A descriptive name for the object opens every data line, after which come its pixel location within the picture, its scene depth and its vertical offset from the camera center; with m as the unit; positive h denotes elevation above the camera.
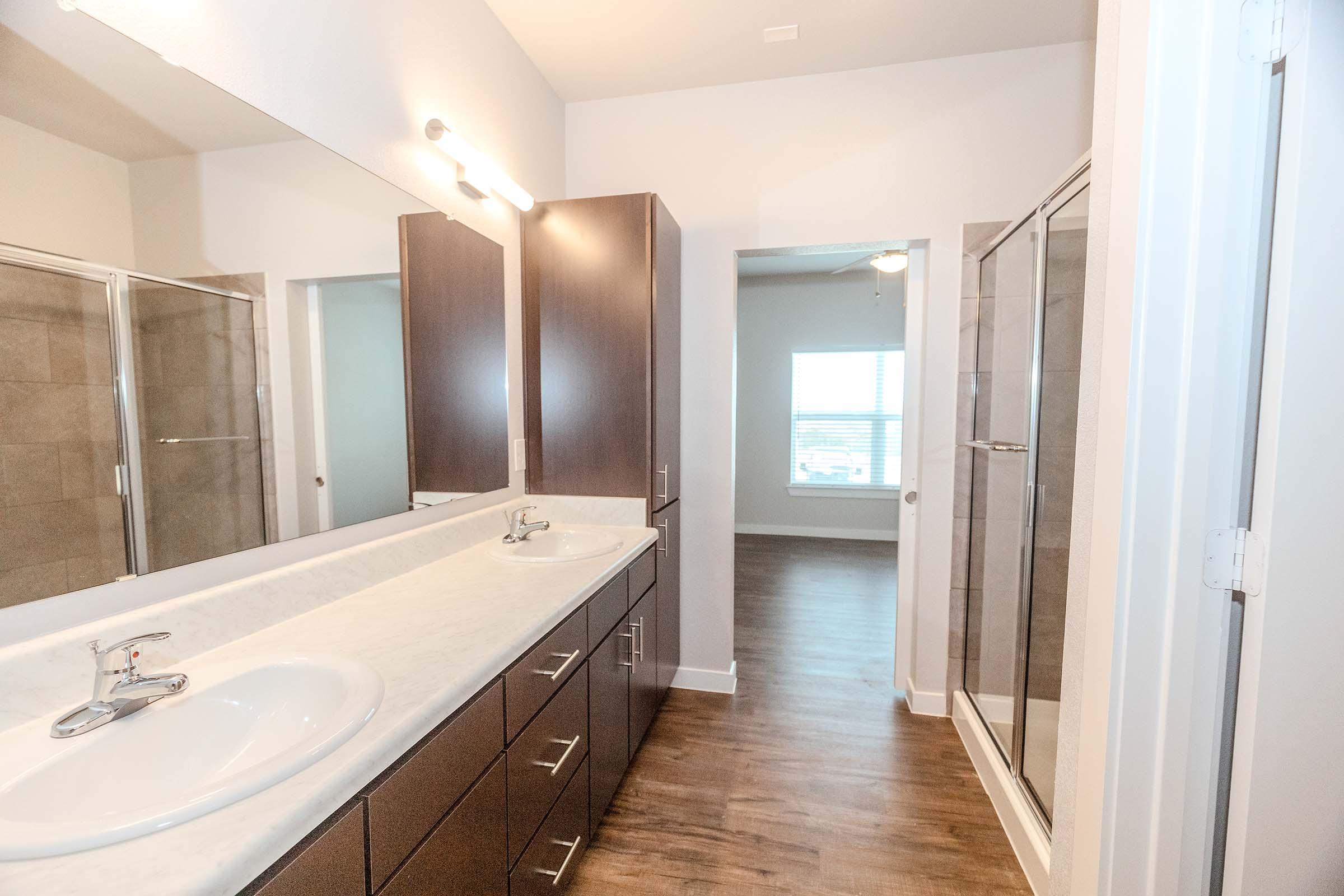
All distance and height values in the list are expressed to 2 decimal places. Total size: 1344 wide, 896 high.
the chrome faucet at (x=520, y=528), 1.97 -0.41
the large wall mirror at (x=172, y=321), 0.84 +0.17
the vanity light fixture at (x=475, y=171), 1.74 +0.81
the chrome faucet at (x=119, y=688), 0.80 -0.41
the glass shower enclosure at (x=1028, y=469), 1.72 -0.19
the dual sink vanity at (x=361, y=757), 0.60 -0.47
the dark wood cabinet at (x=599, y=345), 2.20 +0.27
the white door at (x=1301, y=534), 0.82 -0.18
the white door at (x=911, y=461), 2.50 -0.22
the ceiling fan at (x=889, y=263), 3.56 +0.97
